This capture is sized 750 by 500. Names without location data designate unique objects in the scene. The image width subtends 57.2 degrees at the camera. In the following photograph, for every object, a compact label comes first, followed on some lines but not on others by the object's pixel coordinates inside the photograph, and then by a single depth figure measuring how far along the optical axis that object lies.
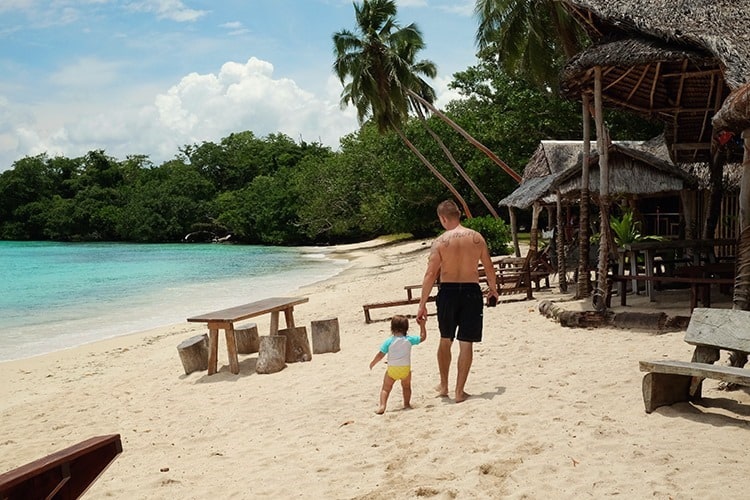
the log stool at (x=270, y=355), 7.80
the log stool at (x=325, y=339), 8.67
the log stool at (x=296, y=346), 8.30
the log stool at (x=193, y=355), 8.24
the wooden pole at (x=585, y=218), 9.84
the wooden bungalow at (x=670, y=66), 7.86
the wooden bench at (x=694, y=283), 7.89
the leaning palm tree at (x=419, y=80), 28.89
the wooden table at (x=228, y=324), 7.75
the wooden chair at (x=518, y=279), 11.72
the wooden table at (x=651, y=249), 9.18
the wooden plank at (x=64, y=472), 2.31
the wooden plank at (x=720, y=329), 4.75
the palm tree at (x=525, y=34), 18.39
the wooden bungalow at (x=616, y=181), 10.79
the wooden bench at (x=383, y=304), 10.64
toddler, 5.48
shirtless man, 5.39
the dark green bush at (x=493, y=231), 22.31
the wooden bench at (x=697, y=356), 4.59
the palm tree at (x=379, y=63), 27.86
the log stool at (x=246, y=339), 9.05
